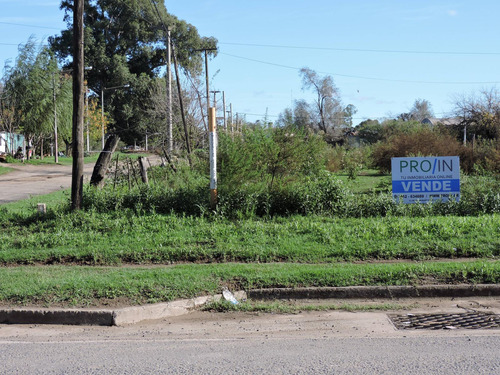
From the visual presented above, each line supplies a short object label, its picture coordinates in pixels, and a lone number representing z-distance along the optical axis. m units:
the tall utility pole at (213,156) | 12.52
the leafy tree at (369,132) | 72.07
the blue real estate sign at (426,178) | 13.22
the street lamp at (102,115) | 56.78
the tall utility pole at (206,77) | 34.53
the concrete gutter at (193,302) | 7.25
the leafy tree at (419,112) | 99.31
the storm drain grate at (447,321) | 6.89
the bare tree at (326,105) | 74.81
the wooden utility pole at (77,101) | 12.62
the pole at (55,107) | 42.28
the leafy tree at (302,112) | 74.24
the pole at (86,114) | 51.97
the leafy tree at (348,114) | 78.67
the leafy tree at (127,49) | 61.00
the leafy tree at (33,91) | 41.84
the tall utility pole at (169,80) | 25.99
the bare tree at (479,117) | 40.31
